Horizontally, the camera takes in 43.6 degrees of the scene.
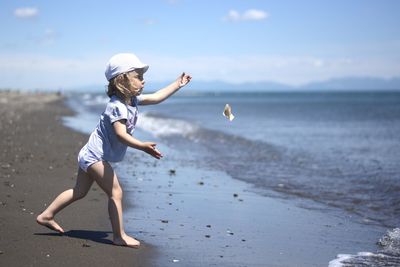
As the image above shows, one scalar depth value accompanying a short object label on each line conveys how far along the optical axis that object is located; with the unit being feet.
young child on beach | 15.60
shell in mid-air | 18.22
